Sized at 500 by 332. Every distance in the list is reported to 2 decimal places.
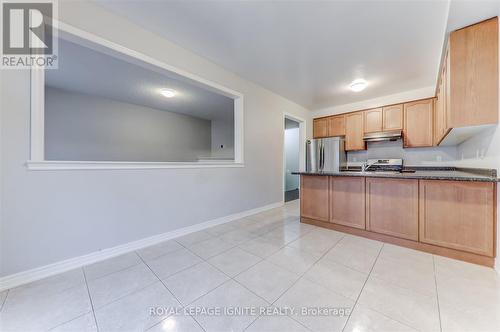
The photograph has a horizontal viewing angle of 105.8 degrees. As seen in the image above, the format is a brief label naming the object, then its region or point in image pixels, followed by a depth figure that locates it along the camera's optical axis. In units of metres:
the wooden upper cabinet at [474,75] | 1.77
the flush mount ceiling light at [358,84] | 3.50
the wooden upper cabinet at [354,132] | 4.54
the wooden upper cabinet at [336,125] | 4.82
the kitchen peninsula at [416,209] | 1.81
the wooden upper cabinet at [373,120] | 4.29
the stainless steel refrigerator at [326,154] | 4.68
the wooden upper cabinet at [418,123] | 3.71
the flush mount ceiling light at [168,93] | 4.10
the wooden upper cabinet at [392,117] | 4.04
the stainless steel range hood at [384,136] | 3.98
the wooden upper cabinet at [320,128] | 5.14
